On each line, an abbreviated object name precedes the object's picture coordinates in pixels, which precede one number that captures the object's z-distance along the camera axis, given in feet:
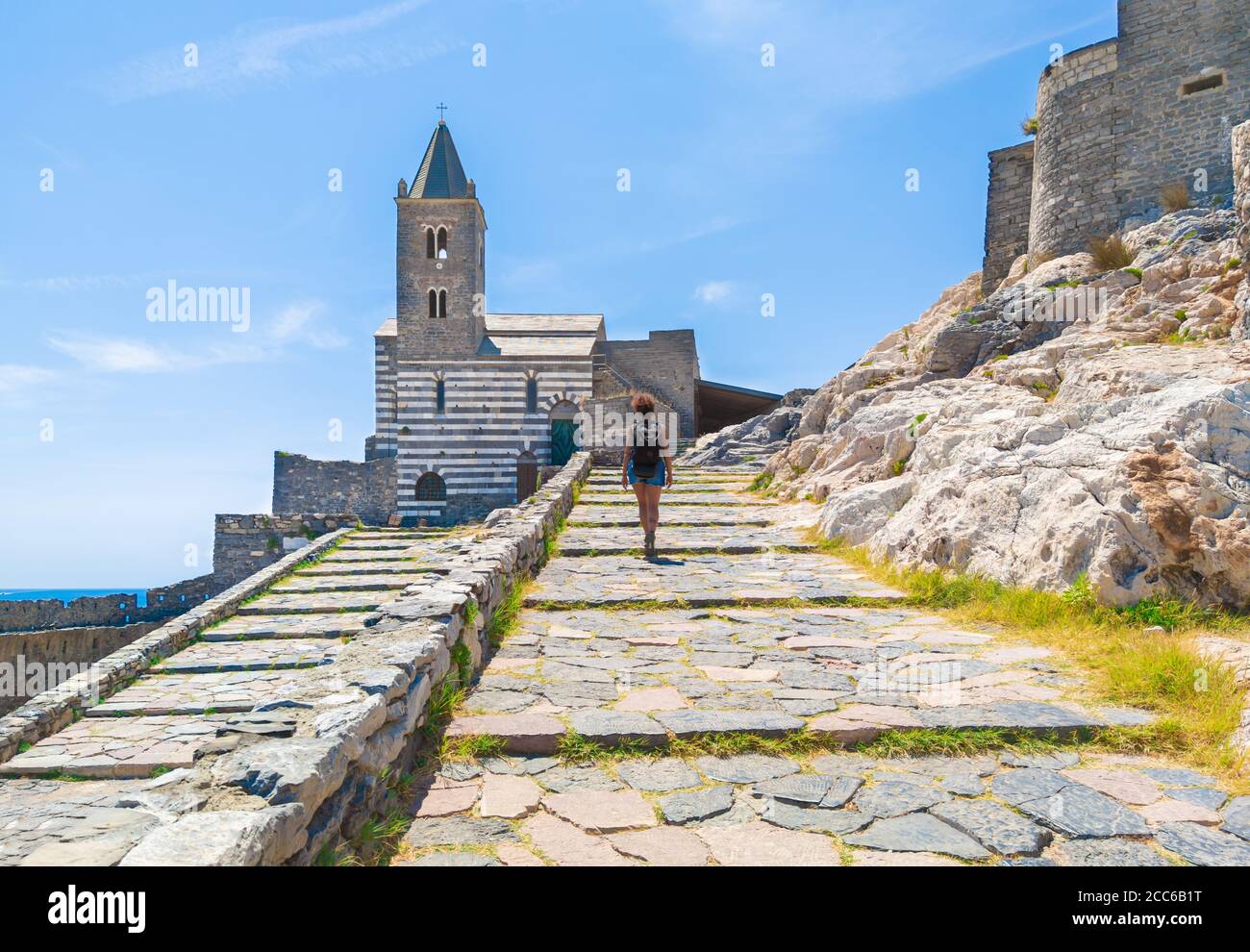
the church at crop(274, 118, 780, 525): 103.04
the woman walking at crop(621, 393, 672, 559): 28.50
